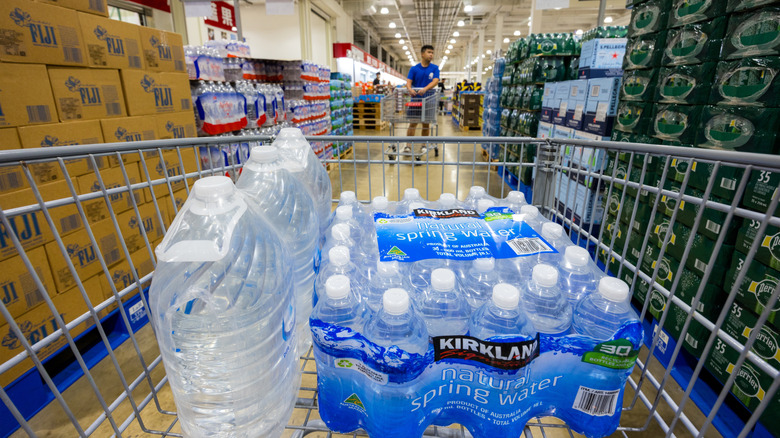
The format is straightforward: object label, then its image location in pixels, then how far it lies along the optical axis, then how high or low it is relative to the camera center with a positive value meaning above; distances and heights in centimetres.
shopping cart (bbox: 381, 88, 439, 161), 618 +2
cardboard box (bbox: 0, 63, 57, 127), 172 +6
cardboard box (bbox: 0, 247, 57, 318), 170 -82
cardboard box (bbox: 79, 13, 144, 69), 213 +40
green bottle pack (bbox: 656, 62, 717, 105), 182 +14
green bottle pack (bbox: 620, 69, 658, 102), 223 +16
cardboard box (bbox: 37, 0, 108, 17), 201 +58
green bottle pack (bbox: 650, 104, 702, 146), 191 -7
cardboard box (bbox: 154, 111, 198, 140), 268 -12
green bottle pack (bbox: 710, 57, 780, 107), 149 +12
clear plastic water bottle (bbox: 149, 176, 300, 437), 96 -60
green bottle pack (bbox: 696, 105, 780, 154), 151 -8
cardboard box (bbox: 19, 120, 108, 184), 183 -15
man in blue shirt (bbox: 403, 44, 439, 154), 627 +60
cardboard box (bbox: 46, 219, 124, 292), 193 -80
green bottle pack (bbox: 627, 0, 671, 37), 211 +55
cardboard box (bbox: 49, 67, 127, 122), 197 +9
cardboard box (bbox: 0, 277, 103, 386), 172 -107
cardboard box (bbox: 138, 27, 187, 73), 254 +43
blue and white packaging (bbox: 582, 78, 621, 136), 284 +4
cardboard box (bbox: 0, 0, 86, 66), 173 +37
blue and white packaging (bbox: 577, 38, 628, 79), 325 +47
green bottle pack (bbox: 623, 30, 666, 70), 214 +35
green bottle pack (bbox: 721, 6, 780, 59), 146 +31
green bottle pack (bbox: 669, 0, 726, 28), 175 +49
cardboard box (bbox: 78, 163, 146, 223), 210 -51
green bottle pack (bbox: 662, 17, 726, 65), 177 +34
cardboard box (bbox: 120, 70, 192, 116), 241 +12
